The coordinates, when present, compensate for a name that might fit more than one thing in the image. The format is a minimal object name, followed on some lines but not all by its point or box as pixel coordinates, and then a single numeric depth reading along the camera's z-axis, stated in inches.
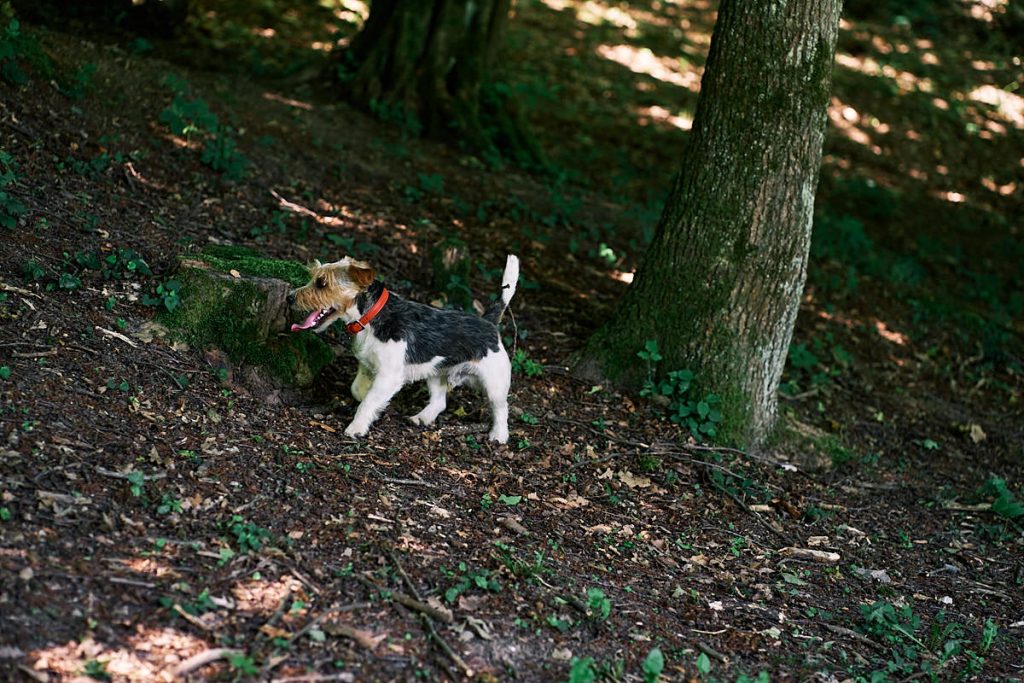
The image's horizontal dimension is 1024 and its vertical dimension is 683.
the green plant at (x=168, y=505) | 193.6
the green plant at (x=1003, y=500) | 294.7
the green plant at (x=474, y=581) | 200.0
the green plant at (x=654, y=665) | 183.6
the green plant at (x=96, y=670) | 153.2
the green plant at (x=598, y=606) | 203.5
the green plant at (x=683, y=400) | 300.5
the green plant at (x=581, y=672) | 174.2
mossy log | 253.8
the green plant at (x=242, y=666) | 160.2
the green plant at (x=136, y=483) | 195.2
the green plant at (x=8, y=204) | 259.1
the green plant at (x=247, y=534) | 190.9
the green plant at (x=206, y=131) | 354.6
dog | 239.0
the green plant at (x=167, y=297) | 249.9
